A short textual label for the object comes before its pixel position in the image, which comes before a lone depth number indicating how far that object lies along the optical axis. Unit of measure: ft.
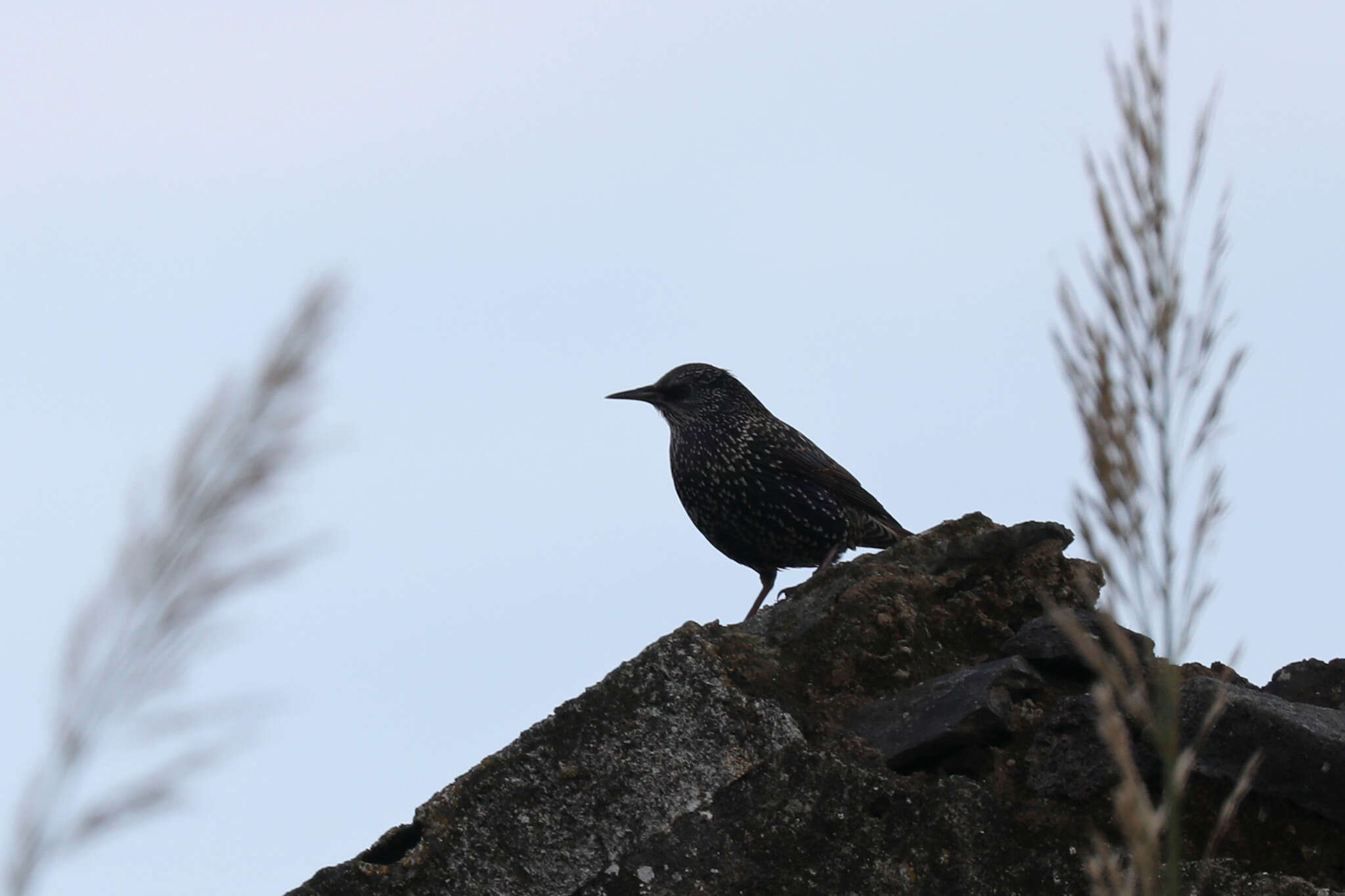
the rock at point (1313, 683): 43.65
